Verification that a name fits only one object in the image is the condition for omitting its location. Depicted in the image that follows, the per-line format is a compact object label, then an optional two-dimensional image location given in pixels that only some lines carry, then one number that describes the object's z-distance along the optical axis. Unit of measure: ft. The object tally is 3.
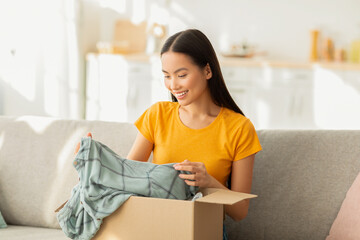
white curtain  15.16
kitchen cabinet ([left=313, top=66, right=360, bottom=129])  17.12
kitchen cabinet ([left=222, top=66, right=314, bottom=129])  17.30
